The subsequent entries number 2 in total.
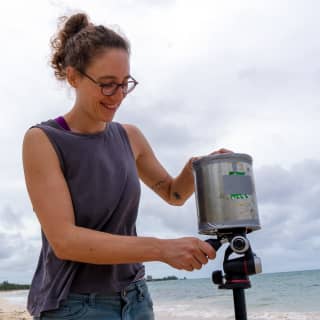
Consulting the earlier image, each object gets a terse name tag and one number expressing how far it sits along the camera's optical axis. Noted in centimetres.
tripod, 202
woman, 209
